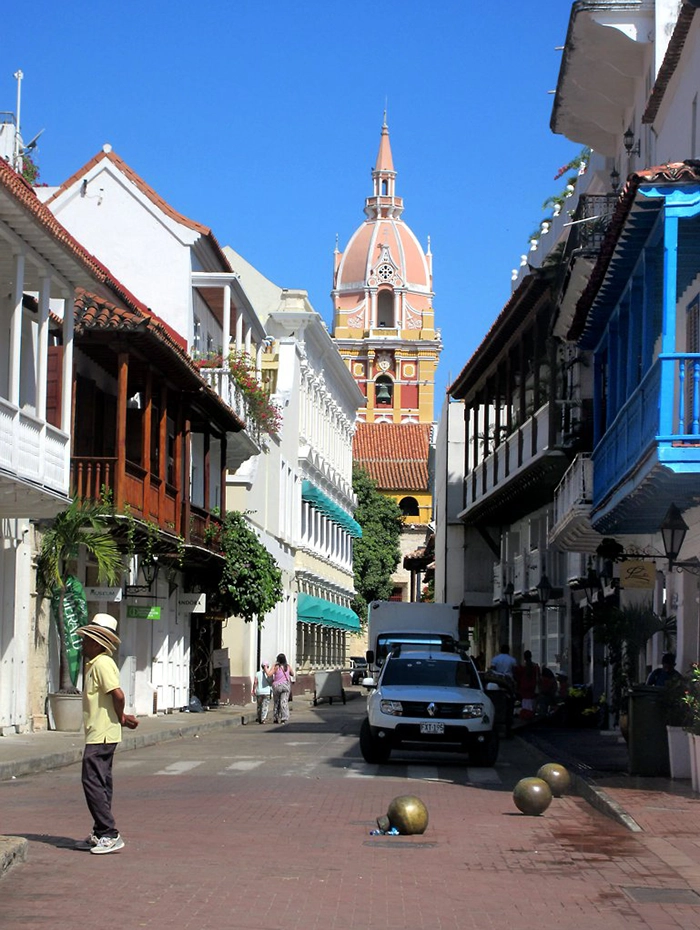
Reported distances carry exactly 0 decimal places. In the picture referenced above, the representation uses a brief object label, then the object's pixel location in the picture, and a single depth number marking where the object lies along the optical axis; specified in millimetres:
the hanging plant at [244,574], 38344
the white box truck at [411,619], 41250
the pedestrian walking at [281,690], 34688
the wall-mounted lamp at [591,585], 31883
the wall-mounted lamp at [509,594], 46750
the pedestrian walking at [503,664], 33781
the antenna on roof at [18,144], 30727
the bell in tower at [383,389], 136000
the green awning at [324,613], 57594
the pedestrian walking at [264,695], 35188
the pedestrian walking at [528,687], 34000
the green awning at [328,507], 59931
